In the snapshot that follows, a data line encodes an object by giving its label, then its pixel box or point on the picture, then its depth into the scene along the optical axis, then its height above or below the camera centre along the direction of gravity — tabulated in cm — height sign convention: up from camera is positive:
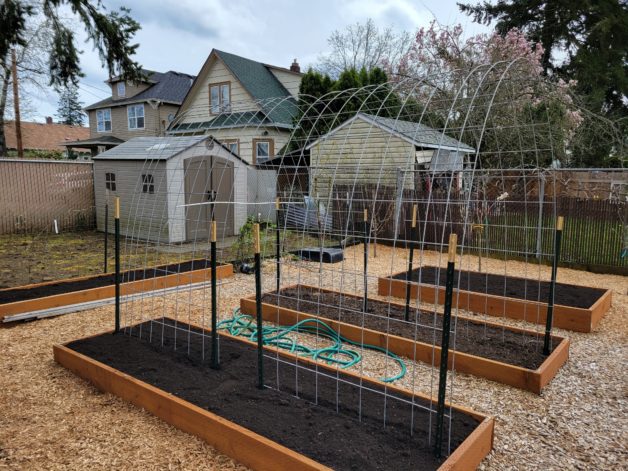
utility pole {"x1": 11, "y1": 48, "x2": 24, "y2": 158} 1995 +328
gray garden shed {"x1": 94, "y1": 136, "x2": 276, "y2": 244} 1046 +6
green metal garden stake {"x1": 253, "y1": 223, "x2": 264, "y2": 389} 322 -97
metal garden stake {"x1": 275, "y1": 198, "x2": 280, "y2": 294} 554 -73
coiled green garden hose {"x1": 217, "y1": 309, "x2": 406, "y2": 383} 432 -165
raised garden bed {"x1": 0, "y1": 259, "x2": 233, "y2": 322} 548 -146
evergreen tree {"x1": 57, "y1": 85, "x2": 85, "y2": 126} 5419 +891
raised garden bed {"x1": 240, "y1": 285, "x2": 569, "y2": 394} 391 -155
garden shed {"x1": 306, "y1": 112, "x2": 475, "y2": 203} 1109 +96
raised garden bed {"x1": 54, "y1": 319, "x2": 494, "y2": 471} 257 -153
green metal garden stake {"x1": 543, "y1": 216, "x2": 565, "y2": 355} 425 -101
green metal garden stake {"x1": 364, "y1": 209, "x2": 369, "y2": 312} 523 -86
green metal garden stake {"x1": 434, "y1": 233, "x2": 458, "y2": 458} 234 -88
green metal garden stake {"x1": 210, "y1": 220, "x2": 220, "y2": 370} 351 -101
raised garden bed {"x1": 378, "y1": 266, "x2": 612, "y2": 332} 535 -145
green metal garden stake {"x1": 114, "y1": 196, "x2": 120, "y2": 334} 432 -88
